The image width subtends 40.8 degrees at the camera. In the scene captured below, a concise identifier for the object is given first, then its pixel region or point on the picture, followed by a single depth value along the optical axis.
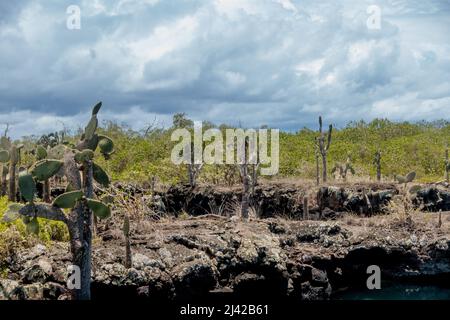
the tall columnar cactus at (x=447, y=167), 24.64
